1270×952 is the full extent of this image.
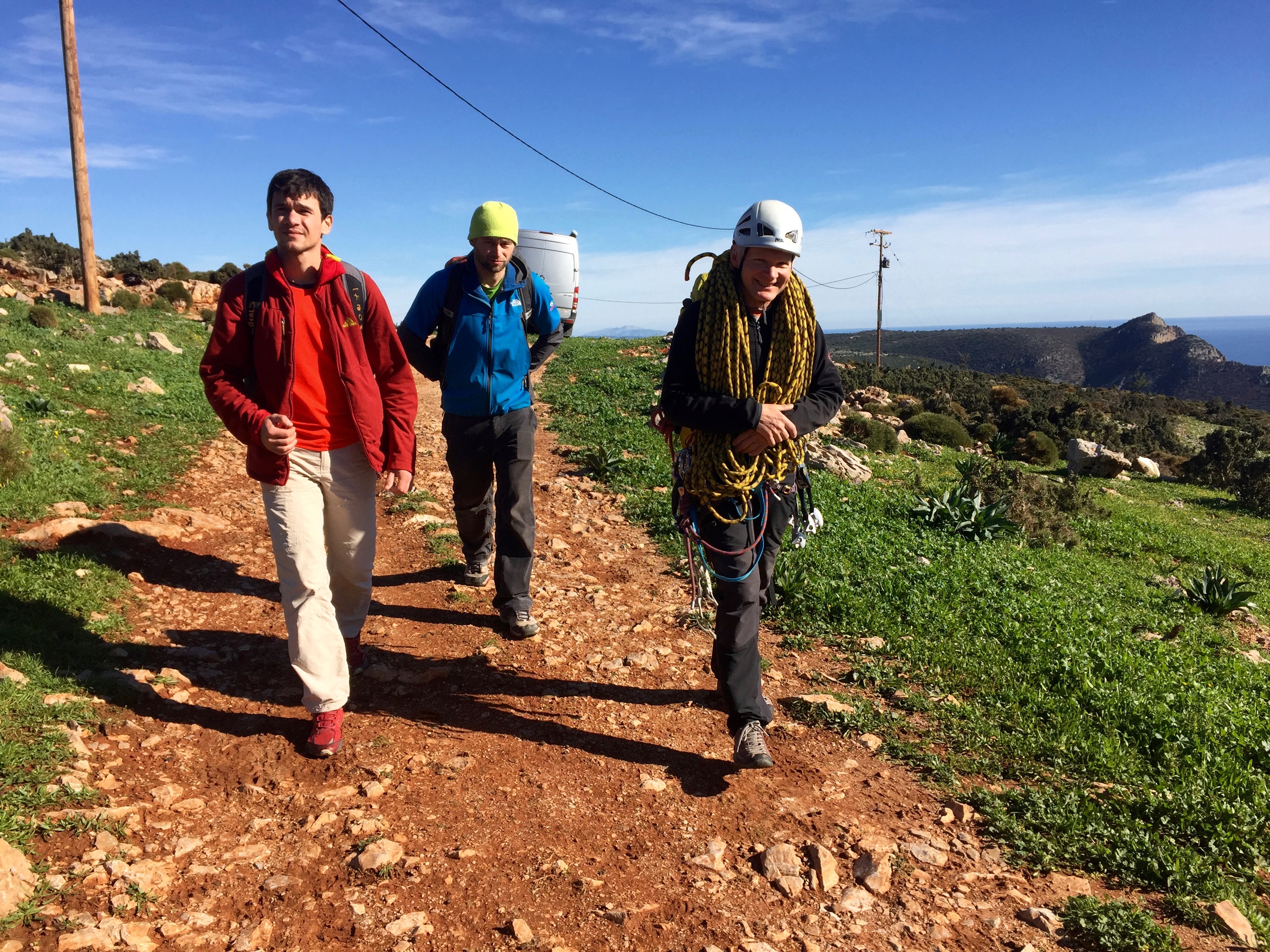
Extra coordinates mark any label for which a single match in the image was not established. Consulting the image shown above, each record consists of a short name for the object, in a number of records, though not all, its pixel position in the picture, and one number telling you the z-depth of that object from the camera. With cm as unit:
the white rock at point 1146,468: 2231
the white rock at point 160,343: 1331
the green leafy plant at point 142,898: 242
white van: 1530
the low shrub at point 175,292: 2416
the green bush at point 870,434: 1630
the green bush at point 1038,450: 2319
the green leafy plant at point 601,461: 853
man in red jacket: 319
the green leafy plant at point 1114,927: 254
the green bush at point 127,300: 1988
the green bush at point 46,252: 2656
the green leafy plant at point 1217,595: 742
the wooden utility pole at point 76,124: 1476
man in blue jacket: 448
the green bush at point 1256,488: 1772
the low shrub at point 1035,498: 966
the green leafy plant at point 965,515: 817
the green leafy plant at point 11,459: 587
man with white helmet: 327
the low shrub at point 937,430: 2269
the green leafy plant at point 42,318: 1276
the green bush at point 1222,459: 2095
